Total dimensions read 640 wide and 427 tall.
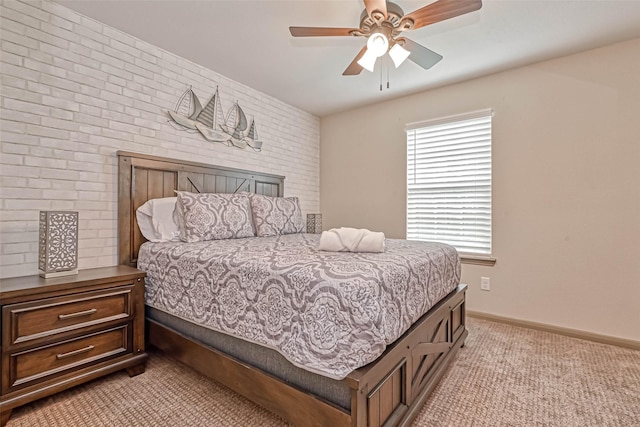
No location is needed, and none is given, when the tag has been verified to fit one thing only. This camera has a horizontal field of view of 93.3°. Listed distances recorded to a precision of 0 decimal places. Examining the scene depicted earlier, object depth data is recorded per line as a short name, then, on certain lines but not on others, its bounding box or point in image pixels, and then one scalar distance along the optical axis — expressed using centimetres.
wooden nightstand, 157
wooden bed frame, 124
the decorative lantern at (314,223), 368
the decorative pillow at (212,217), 238
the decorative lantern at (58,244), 183
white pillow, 245
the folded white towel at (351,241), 183
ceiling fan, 171
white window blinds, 321
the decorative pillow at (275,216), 293
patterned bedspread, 118
